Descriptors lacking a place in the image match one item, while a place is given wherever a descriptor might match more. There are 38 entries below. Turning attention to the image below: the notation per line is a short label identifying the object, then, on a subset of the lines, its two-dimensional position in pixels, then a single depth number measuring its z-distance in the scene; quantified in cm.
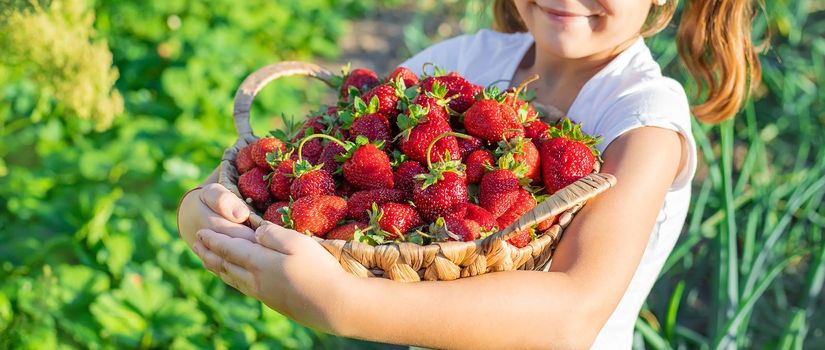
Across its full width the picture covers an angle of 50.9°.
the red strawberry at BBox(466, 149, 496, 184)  135
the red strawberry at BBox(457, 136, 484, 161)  141
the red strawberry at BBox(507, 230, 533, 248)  126
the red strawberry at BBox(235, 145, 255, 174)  151
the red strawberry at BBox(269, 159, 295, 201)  138
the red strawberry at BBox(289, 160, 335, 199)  132
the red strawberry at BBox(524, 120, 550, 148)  142
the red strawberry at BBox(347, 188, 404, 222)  132
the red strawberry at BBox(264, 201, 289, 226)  133
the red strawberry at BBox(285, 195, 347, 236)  126
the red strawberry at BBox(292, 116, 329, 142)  151
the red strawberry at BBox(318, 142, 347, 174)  142
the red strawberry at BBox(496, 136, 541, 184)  132
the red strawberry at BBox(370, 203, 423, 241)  125
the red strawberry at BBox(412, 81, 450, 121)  140
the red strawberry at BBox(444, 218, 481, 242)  122
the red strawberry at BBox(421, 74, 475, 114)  148
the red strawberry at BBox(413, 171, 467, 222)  127
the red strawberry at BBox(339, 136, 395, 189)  134
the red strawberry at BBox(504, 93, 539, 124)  141
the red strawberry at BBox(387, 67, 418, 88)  152
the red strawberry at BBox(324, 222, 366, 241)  126
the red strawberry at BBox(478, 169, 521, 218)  128
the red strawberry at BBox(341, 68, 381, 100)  162
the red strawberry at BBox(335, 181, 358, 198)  141
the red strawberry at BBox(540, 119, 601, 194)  132
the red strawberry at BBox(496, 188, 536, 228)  129
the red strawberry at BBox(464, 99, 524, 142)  136
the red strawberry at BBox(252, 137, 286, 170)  144
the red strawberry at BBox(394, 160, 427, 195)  137
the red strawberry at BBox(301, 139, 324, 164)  145
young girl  118
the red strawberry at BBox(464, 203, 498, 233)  126
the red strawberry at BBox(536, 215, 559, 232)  129
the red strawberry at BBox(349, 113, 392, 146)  142
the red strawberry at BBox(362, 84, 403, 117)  145
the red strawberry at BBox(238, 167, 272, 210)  141
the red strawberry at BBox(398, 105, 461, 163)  135
